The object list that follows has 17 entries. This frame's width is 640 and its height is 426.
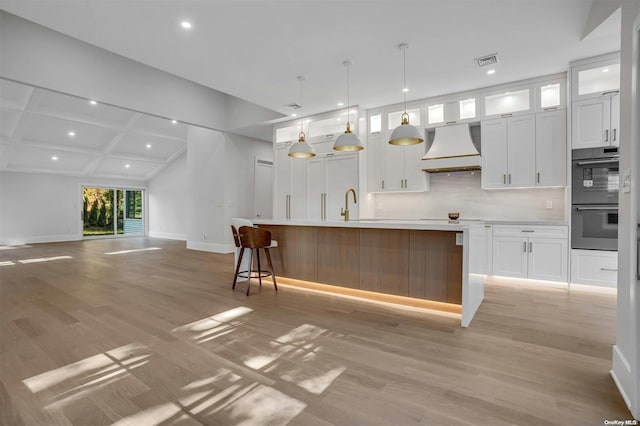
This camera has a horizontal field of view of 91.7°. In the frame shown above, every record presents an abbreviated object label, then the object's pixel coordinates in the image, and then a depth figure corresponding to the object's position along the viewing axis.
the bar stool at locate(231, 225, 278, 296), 3.84
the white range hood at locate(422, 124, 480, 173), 4.89
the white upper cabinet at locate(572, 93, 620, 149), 3.85
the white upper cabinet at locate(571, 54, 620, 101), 3.95
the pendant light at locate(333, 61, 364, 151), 3.88
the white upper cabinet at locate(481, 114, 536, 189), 4.55
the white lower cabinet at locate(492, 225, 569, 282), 4.17
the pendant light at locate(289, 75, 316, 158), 4.37
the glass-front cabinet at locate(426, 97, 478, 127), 5.09
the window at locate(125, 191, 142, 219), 11.75
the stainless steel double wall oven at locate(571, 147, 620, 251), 3.82
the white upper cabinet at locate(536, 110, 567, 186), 4.32
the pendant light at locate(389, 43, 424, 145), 3.39
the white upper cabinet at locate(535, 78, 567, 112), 4.37
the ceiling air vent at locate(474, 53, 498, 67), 3.93
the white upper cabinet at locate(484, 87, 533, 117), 4.68
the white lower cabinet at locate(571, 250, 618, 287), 3.84
